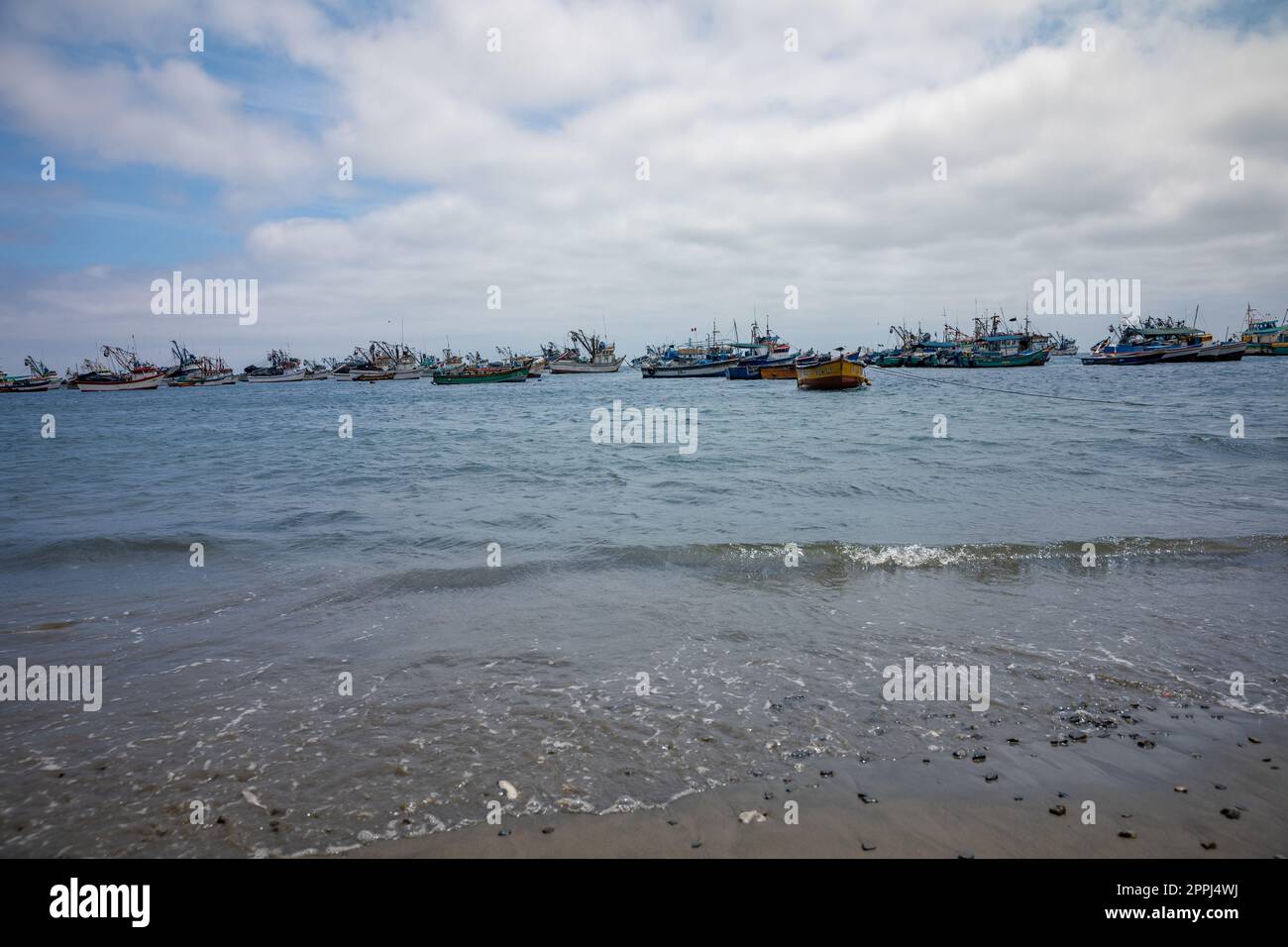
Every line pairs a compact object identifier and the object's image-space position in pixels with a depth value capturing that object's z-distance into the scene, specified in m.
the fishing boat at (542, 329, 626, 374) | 145.12
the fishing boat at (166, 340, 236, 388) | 141.62
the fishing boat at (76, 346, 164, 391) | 119.56
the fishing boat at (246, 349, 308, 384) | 155.75
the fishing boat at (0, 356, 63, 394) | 135.00
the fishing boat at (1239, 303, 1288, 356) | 113.19
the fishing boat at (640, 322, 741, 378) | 115.31
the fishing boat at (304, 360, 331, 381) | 178.50
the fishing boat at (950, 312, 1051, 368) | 117.62
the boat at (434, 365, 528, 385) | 112.25
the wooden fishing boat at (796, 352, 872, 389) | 64.69
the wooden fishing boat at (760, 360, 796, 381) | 98.06
